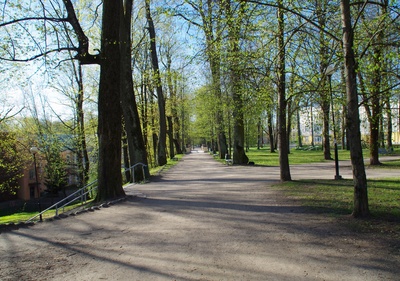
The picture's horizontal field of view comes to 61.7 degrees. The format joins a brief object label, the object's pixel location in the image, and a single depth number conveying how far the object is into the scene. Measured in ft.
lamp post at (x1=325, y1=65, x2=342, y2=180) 32.39
